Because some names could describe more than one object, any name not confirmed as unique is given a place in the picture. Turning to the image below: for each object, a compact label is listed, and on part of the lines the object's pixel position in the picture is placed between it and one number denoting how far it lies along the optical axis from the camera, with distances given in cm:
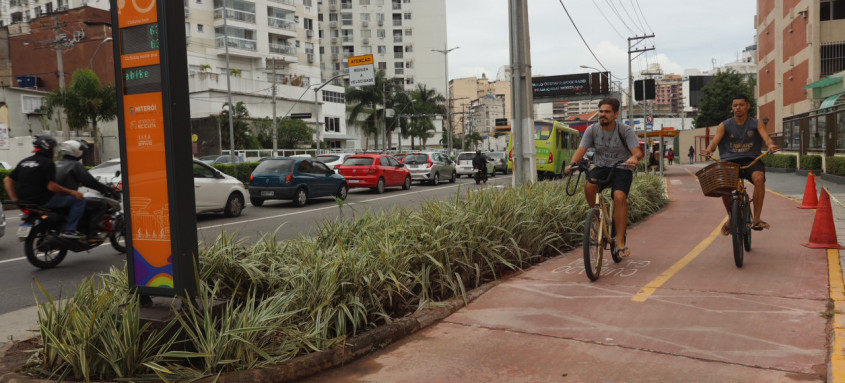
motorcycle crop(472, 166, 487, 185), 2546
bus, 3262
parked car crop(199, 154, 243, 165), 3857
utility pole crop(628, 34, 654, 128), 4049
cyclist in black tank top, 751
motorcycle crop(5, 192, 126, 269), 861
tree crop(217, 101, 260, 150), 5281
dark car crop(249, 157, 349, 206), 1798
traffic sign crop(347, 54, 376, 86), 4003
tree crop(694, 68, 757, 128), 6675
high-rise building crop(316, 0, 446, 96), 10038
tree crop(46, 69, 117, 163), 3891
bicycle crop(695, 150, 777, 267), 681
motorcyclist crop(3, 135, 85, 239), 870
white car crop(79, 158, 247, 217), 1440
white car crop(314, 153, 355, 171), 2945
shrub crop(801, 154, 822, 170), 2703
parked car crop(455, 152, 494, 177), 3828
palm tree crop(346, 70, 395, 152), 6956
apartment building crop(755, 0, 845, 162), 2630
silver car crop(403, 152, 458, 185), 2975
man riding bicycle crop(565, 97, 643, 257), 686
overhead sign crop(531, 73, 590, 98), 6234
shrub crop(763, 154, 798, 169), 3219
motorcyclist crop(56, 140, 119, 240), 898
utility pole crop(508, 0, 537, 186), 1295
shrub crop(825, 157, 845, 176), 2203
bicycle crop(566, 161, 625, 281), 631
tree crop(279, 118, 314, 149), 5775
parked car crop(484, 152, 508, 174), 4234
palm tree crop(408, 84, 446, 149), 8031
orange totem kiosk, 409
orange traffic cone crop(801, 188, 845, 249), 803
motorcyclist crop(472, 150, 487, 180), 2583
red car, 2384
